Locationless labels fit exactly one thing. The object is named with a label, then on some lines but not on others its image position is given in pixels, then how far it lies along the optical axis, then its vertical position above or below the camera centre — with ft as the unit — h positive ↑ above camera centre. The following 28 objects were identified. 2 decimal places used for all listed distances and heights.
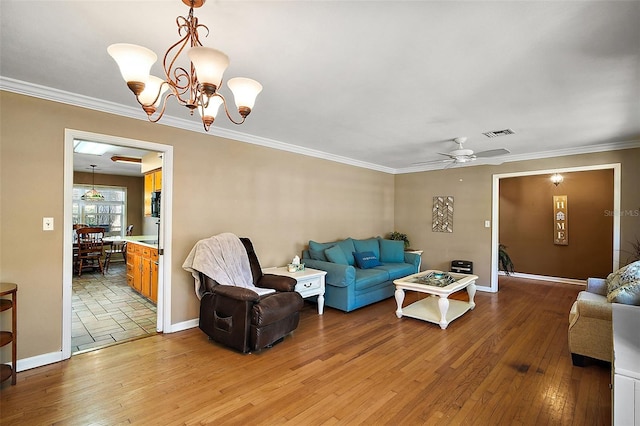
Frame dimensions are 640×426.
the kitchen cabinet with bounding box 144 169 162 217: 15.81 +1.50
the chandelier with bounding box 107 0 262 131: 4.75 +2.38
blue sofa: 13.96 -2.87
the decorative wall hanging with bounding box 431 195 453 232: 20.53 +0.08
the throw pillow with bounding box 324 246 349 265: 15.17 -2.09
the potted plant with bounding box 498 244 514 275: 21.47 -3.23
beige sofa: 8.67 -3.37
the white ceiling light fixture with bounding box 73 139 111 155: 16.19 +3.60
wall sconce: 21.12 +2.67
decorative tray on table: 13.14 -2.96
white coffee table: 12.21 -3.89
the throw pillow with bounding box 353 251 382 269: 16.72 -2.54
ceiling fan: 13.17 +2.77
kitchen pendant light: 24.70 +1.42
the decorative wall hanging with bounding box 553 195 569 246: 21.20 -0.27
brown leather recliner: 9.60 -3.41
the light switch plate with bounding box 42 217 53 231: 9.03 -0.39
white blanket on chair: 10.80 -1.84
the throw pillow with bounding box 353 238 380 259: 17.95 -1.90
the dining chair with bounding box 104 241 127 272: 23.54 -3.43
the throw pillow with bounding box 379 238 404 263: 18.71 -2.33
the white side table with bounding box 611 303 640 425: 4.46 -2.51
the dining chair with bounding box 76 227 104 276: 21.47 -2.60
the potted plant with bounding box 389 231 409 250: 22.06 -1.64
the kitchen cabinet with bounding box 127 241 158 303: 14.51 -3.04
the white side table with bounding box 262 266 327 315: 12.78 -2.93
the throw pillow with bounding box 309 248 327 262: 15.70 -2.15
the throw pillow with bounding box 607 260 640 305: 7.94 -1.96
